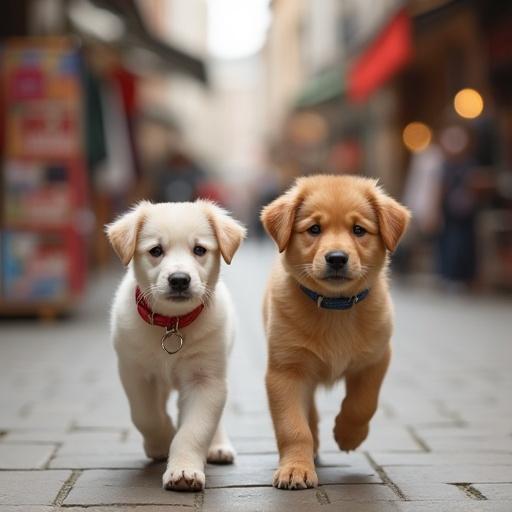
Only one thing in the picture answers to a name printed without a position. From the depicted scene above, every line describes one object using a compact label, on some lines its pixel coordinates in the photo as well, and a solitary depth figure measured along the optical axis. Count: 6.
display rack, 9.88
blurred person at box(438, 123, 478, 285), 13.23
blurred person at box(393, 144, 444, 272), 13.79
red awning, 13.47
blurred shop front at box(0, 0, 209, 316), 9.88
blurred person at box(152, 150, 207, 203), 17.16
